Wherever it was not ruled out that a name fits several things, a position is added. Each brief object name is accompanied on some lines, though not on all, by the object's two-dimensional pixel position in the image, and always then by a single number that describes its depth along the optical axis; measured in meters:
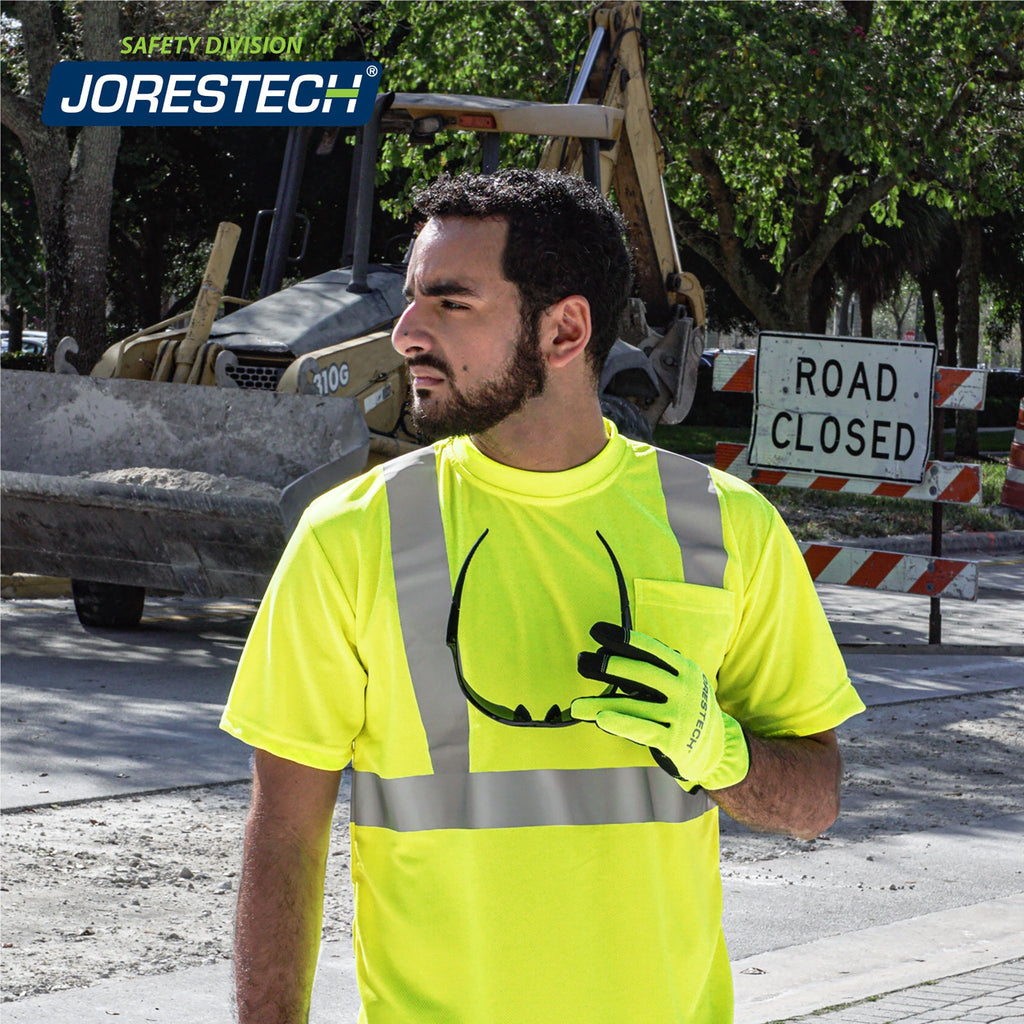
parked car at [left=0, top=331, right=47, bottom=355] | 70.97
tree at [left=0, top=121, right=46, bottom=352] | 43.53
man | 3.15
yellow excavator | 15.01
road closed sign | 16.54
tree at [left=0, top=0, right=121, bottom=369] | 23.80
